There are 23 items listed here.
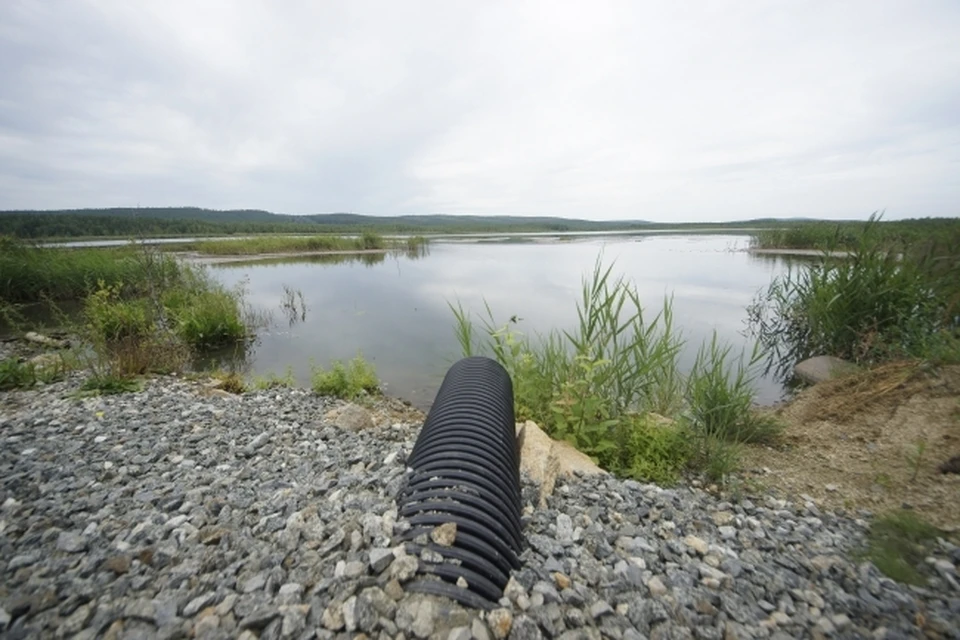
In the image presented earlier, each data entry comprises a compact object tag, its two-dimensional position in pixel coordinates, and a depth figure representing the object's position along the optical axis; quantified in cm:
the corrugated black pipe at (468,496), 151
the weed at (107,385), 423
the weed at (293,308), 1103
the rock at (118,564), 161
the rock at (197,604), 141
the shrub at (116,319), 730
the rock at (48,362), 509
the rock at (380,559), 155
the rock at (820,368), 555
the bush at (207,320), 804
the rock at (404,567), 149
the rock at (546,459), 255
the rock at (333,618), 133
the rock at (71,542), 173
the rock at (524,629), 136
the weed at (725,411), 356
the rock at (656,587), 166
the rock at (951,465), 263
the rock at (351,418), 387
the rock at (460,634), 129
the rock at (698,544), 197
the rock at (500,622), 135
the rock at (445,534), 163
